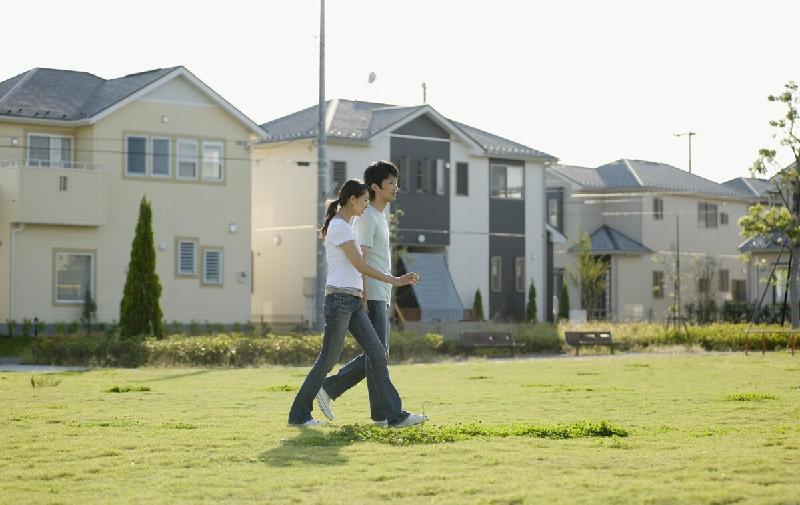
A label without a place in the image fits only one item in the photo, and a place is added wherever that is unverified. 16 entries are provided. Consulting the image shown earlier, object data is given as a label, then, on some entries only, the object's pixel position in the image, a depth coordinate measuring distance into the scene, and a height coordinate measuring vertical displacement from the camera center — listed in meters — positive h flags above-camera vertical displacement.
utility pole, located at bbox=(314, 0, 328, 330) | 36.97 +3.36
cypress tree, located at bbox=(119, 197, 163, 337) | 33.19 +0.31
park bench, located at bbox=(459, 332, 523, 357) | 36.87 -0.82
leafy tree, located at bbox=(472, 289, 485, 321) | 52.16 +0.06
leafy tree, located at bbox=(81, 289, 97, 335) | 41.81 -0.12
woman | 11.76 +0.07
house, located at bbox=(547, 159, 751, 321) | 64.50 +3.61
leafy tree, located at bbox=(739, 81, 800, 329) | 43.94 +3.04
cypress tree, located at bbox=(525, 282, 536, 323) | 55.09 +0.07
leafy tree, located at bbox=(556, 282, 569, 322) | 58.34 +0.16
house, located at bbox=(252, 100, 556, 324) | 49.34 +3.78
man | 12.12 +0.55
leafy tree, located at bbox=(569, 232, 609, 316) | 59.88 +1.47
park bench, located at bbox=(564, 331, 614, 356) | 38.53 -0.80
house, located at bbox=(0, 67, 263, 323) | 41.03 +3.52
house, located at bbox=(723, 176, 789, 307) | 56.28 +2.19
